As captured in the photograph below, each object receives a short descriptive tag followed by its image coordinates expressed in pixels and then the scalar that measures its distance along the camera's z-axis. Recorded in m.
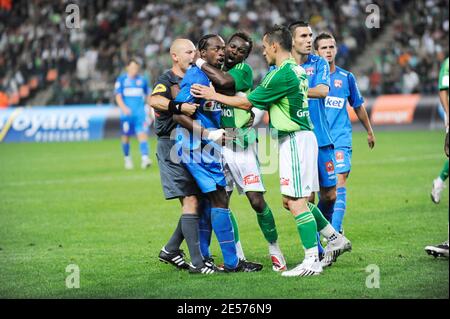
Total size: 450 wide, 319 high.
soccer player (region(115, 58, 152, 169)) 39.87
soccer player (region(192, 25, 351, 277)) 16.22
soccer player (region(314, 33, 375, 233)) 21.34
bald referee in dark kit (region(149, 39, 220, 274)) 17.31
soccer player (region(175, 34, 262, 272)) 16.87
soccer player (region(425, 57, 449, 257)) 17.62
